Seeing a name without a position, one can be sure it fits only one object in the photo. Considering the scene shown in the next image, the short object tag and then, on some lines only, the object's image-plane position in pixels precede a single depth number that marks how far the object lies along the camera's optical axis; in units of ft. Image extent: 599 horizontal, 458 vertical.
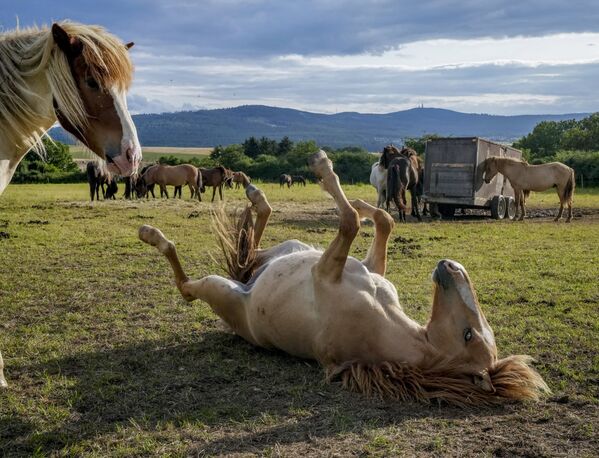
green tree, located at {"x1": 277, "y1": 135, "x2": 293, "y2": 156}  235.81
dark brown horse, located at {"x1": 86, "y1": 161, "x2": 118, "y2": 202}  78.00
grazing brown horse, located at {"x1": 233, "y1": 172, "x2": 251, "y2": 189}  83.12
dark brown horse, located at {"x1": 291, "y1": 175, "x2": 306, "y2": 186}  146.92
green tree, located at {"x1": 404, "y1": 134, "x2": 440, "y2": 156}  197.35
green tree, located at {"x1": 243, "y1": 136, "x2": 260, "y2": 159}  236.02
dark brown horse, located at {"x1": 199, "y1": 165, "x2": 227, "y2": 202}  94.22
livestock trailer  59.11
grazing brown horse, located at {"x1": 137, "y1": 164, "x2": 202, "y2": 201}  87.71
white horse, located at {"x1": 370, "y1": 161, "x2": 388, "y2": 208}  62.90
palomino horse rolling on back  11.33
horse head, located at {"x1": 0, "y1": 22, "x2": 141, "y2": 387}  11.52
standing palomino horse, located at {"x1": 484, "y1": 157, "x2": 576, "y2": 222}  59.31
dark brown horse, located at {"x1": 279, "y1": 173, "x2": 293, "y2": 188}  134.16
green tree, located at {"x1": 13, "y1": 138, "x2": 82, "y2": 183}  145.38
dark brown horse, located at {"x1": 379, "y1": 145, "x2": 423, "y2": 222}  55.01
